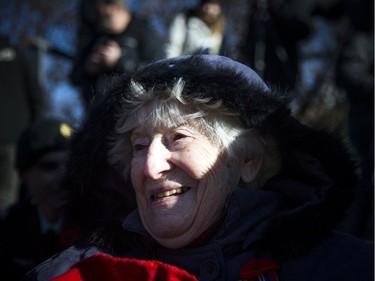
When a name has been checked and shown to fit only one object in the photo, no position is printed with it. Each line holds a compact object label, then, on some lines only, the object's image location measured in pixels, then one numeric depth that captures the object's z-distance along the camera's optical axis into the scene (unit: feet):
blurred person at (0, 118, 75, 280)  12.36
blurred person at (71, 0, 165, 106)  16.94
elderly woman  9.32
